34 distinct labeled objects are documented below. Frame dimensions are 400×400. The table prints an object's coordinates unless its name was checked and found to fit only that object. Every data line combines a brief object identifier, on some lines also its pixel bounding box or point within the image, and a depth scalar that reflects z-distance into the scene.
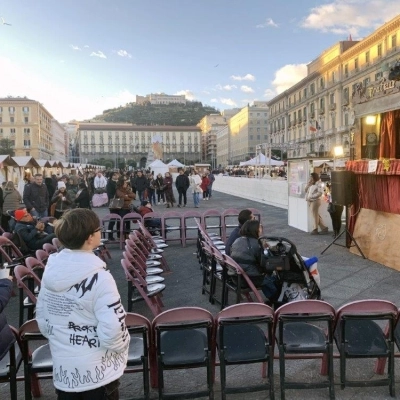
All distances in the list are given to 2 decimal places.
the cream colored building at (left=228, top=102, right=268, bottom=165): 116.62
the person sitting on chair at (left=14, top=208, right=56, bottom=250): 6.84
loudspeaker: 7.92
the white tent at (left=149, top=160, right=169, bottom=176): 30.39
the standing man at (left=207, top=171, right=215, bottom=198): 22.70
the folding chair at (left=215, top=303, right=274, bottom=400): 2.89
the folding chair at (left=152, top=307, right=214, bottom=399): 2.85
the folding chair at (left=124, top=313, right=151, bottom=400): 2.86
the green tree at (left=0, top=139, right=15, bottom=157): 84.50
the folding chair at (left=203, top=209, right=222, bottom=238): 9.45
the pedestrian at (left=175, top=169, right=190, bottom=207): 17.23
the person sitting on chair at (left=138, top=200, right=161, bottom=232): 9.51
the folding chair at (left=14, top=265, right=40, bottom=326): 4.15
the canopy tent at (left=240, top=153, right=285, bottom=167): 27.96
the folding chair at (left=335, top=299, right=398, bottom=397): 2.98
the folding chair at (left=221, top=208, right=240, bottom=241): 9.31
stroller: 4.53
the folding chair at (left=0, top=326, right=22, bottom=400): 2.76
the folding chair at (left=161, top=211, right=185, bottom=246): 9.26
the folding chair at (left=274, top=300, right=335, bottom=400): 2.95
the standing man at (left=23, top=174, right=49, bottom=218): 9.88
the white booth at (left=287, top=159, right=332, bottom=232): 10.73
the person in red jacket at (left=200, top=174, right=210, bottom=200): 22.03
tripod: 7.69
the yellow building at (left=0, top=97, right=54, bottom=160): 110.50
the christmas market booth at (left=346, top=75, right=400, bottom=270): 7.04
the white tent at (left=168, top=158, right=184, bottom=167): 40.21
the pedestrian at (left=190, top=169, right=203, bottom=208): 17.72
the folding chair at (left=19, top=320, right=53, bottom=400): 2.78
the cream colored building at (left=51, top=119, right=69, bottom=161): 142.00
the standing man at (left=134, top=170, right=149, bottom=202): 17.72
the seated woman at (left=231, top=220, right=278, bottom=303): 4.85
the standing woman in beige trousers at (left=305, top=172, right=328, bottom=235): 10.37
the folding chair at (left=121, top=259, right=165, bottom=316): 4.28
